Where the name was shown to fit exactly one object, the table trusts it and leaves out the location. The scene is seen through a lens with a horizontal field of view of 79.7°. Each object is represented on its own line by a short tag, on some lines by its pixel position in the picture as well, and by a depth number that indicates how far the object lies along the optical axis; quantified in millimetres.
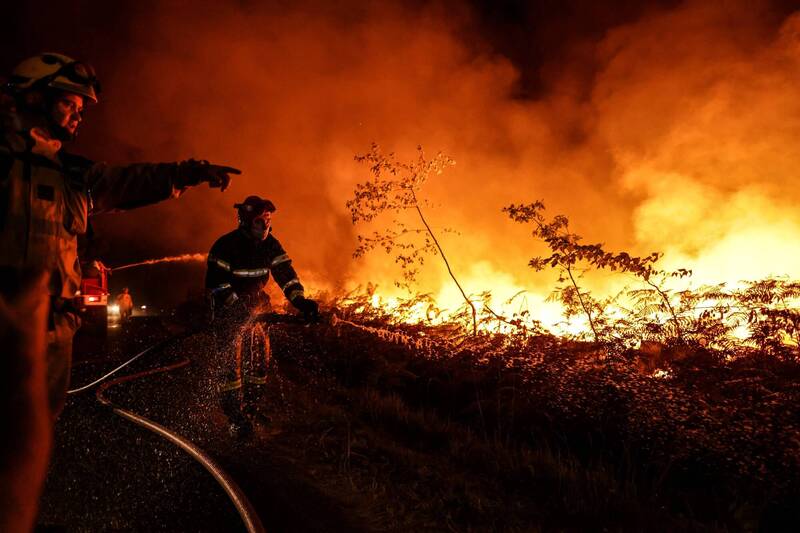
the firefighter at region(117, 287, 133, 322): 16339
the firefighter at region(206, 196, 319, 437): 5086
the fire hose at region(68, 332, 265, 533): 2865
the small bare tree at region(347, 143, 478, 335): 9125
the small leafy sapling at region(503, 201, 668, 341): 6609
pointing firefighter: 2000
